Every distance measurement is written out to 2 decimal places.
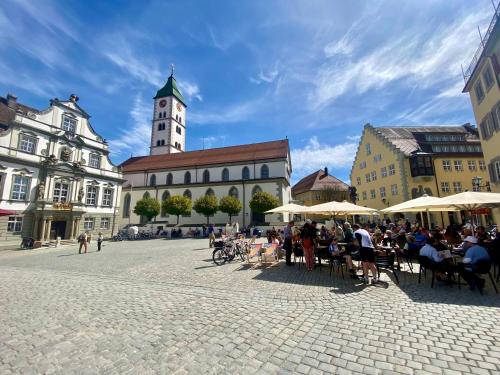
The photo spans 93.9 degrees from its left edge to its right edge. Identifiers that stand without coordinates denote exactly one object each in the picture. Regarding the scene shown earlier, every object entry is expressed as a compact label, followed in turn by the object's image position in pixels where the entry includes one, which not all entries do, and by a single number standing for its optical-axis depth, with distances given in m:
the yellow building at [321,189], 50.47
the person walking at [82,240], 17.48
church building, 39.12
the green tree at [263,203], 34.00
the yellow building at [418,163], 29.73
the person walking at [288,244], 10.15
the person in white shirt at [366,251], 6.84
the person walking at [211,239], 18.47
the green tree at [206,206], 35.91
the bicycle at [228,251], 11.51
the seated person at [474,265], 5.86
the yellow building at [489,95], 12.65
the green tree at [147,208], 37.84
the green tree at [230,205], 35.44
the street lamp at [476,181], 16.93
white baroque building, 22.75
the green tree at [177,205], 36.66
